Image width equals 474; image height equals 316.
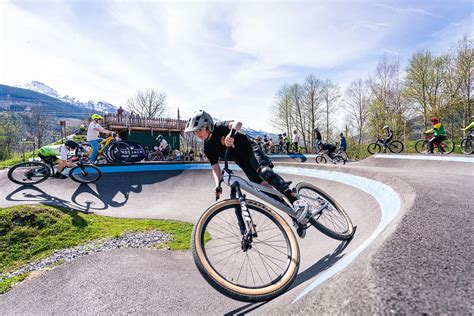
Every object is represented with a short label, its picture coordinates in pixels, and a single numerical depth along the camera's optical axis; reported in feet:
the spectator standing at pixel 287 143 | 87.35
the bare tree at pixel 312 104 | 147.33
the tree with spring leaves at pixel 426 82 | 103.19
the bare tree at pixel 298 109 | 149.89
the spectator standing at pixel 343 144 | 64.76
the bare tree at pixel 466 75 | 89.61
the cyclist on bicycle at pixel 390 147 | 50.95
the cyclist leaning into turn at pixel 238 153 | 10.96
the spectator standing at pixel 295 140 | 77.95
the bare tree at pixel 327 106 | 145.89
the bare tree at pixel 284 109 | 151.12
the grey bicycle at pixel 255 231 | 7.80
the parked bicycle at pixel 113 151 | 37.78
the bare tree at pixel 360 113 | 134.00
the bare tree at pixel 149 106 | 176.96
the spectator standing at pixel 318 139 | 54.96
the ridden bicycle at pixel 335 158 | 58.70
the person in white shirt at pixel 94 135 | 33.53
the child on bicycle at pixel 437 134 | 39.58
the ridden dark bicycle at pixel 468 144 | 36.88
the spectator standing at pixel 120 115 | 95.81
